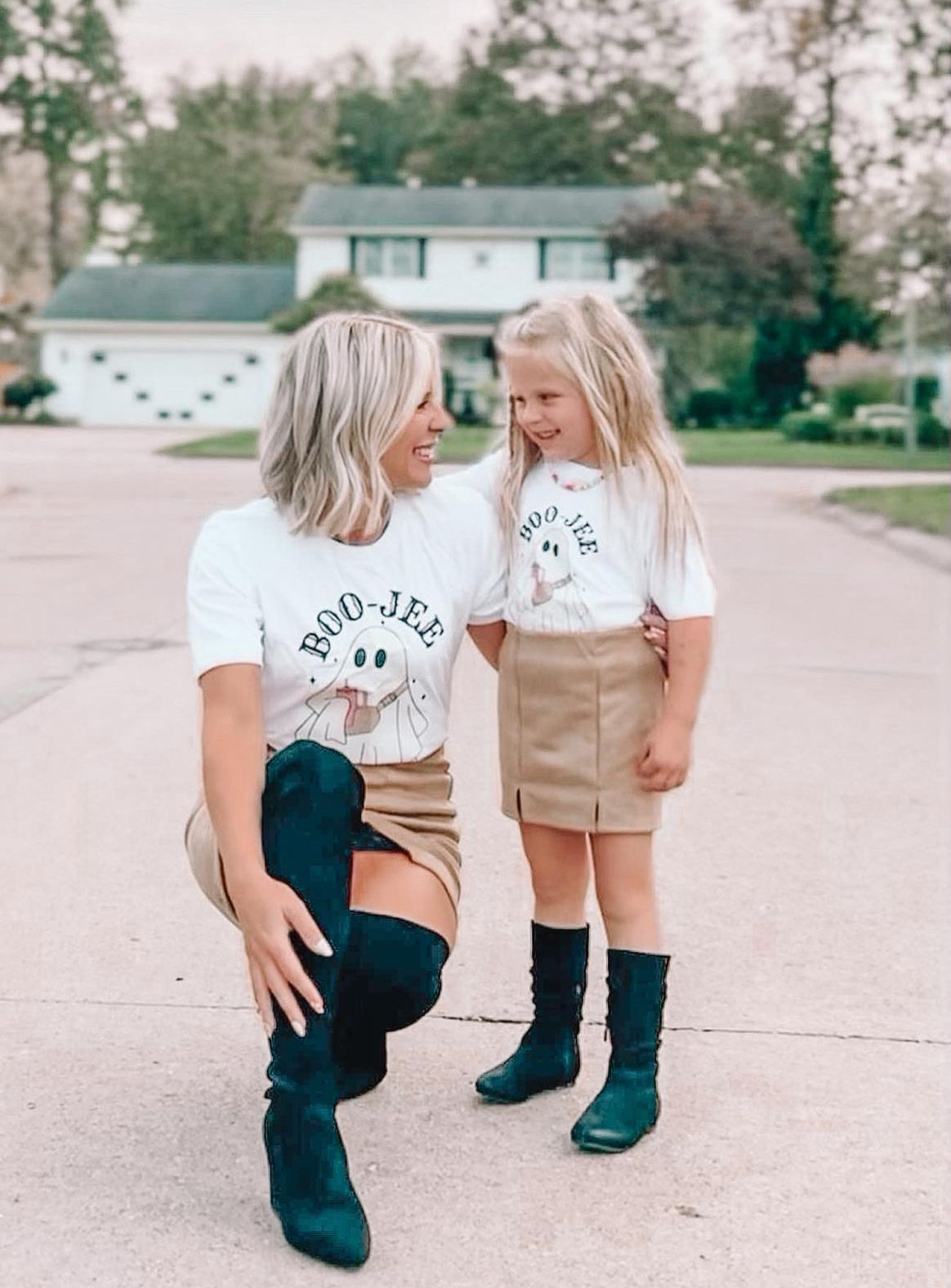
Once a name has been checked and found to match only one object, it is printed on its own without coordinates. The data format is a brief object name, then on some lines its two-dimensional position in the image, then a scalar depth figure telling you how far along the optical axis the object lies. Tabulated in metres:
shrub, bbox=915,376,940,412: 52.25
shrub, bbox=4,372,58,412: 56.88
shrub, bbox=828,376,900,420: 51.88
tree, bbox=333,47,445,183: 85.19
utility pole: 37.47
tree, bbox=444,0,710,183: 74.69
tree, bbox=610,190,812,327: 50.12
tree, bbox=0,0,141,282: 67.06
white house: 57.09
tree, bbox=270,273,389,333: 51.44
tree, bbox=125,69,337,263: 73.56
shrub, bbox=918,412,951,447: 45.00
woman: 3.09
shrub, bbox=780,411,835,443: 46.25
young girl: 3.48
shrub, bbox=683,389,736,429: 53.28
